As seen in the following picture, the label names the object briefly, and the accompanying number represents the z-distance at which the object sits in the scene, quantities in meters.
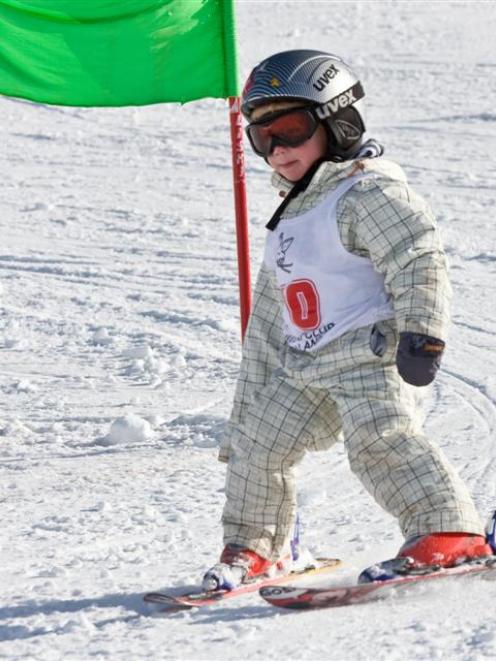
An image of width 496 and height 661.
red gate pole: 10.48
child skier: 7.36
